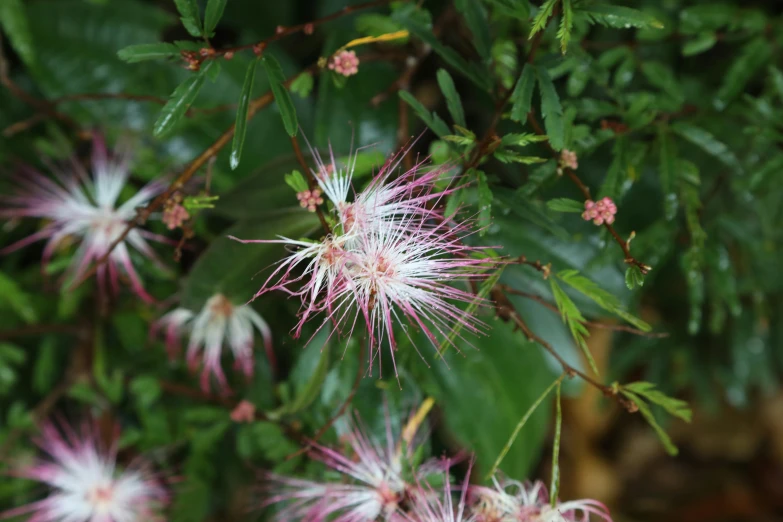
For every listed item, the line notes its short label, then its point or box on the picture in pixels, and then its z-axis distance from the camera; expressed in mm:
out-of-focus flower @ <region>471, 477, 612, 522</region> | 578
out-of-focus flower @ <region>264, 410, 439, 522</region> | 595
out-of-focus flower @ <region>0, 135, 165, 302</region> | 658
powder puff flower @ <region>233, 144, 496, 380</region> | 553
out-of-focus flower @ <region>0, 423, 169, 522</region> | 661
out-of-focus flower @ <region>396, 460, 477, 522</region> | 578
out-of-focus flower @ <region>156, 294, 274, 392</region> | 640
